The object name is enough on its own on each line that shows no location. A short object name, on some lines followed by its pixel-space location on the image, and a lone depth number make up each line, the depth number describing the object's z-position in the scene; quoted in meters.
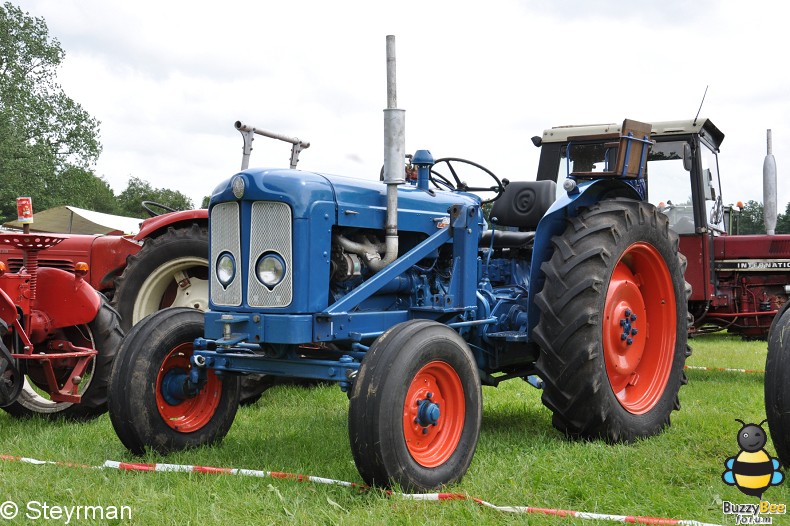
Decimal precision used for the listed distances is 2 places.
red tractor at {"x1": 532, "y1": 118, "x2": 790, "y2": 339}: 7.58
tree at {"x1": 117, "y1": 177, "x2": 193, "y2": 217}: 58.47
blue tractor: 3.42
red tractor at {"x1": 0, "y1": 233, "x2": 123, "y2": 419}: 4.76
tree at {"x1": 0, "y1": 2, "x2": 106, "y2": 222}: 25.94
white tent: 21.59
